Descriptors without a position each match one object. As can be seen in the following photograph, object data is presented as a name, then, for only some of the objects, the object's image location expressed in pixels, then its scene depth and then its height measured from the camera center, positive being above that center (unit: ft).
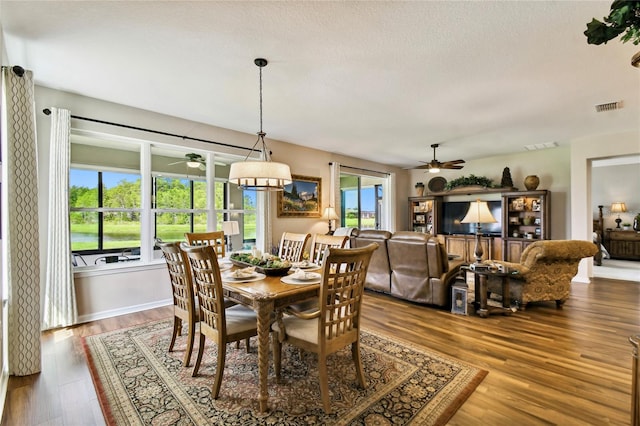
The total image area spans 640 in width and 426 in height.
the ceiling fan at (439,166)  17.19 +2.71
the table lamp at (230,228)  13.44 -0.74
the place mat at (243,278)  7.43 -1.72
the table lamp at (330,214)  19.84 -0.17
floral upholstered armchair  12.01 -2.43
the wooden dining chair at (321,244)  9.63 -1.09
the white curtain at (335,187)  21.03 +1.75
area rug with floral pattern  6.04 -4.17
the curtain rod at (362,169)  21.85 +3.40
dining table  6.18 -1.92
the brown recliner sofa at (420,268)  12.56 -2.55
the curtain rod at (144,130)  11.24 +3.60
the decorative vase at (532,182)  20.45 +2.00
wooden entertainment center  20.16 -1.15
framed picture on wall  18.37 +0.87
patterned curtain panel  7.56 -0.17
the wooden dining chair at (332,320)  6.07 -2.42
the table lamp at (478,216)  12.61 -0.22
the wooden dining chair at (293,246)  11.17 -1.36
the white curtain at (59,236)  10.54 -0.85
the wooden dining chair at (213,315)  6.54 -2.43
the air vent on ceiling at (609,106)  11.96 +4.30
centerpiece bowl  8.05 -1.51
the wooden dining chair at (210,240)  11.21 -1.09
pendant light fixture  8.54 +1.12
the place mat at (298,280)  7.28 -1.71
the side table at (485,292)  11.91 -3.35
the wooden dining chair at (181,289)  7.39 -2.06
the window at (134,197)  12.04 +0.68
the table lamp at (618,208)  26.40 +0.23
